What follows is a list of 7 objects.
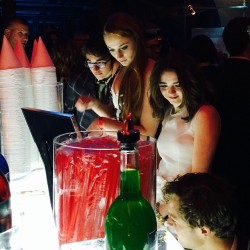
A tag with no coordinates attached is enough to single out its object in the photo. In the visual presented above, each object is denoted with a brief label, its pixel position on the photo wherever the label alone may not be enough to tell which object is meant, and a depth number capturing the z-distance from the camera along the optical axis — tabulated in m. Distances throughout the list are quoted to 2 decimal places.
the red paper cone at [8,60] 1.08
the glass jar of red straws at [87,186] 0.70
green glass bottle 0.61
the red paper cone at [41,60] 1.19
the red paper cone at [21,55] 1.18
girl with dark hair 1.89
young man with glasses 2.30
